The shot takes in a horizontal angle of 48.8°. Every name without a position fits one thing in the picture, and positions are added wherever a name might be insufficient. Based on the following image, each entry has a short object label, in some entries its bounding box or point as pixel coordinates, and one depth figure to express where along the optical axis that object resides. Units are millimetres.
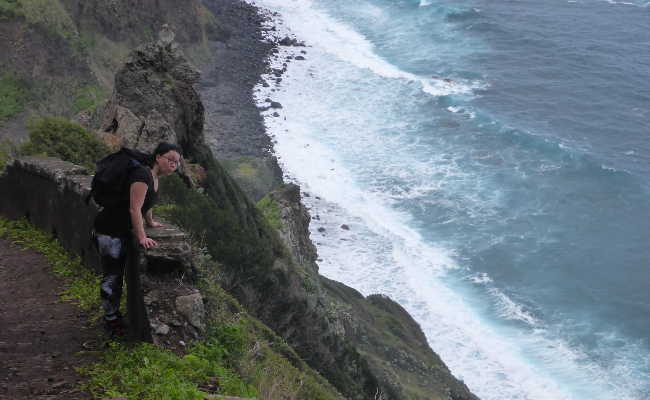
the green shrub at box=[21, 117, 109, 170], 13930
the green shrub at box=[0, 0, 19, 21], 40750
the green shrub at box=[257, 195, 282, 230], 25734
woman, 6945
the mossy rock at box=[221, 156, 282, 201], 39531
